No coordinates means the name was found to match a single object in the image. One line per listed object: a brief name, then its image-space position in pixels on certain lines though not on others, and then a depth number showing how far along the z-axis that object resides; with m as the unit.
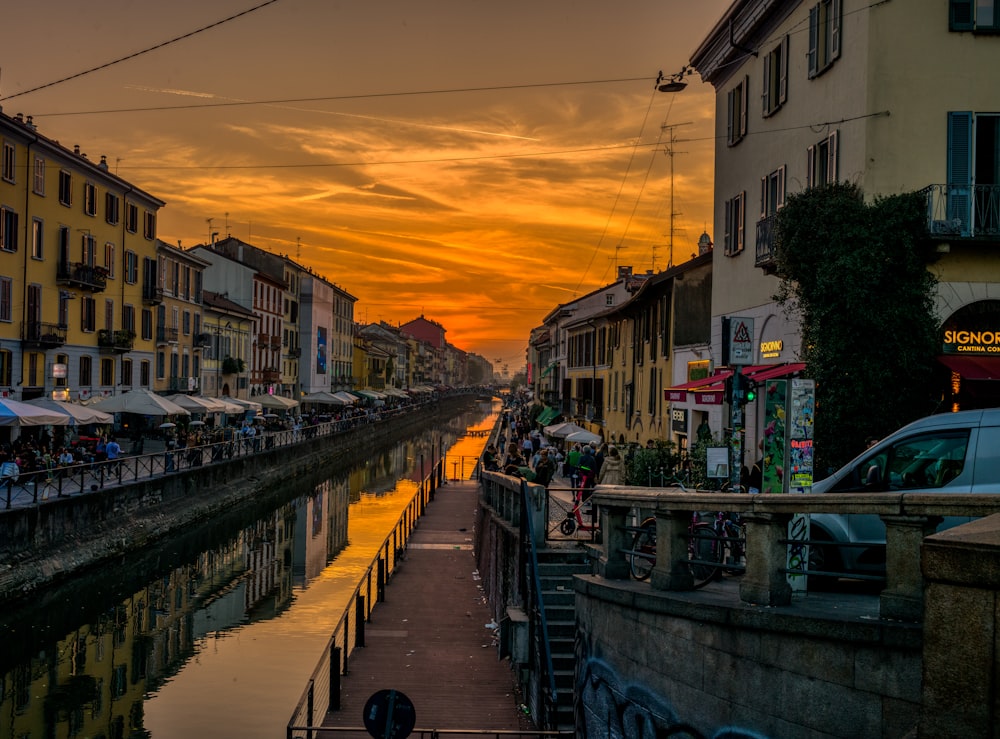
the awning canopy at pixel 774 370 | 18.16
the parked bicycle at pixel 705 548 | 8.69
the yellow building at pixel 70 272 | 35.94
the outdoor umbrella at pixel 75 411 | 26.81
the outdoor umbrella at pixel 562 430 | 36.53
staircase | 12.31
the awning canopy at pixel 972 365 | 14.67
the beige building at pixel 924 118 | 15.15
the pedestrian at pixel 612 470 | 19.48
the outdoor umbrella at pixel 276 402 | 55.01
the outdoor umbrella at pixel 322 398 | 66.75
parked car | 8.03
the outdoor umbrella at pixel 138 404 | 31.86
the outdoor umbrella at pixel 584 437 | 34.09
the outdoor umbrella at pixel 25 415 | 22.81
